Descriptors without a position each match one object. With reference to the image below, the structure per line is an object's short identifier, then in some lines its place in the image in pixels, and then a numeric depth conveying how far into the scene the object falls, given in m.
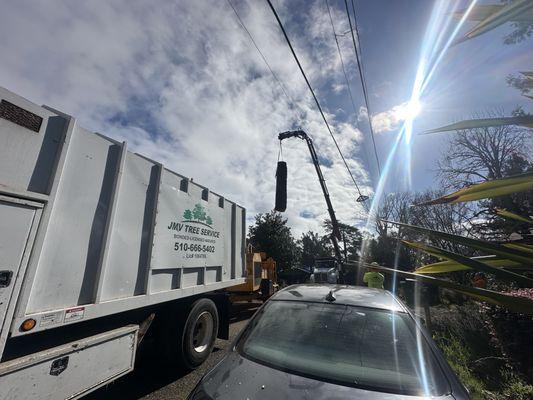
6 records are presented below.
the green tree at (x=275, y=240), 25.83
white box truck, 2.24
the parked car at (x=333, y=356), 1.54
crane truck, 7.00
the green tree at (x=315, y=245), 59.09
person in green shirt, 8.30
